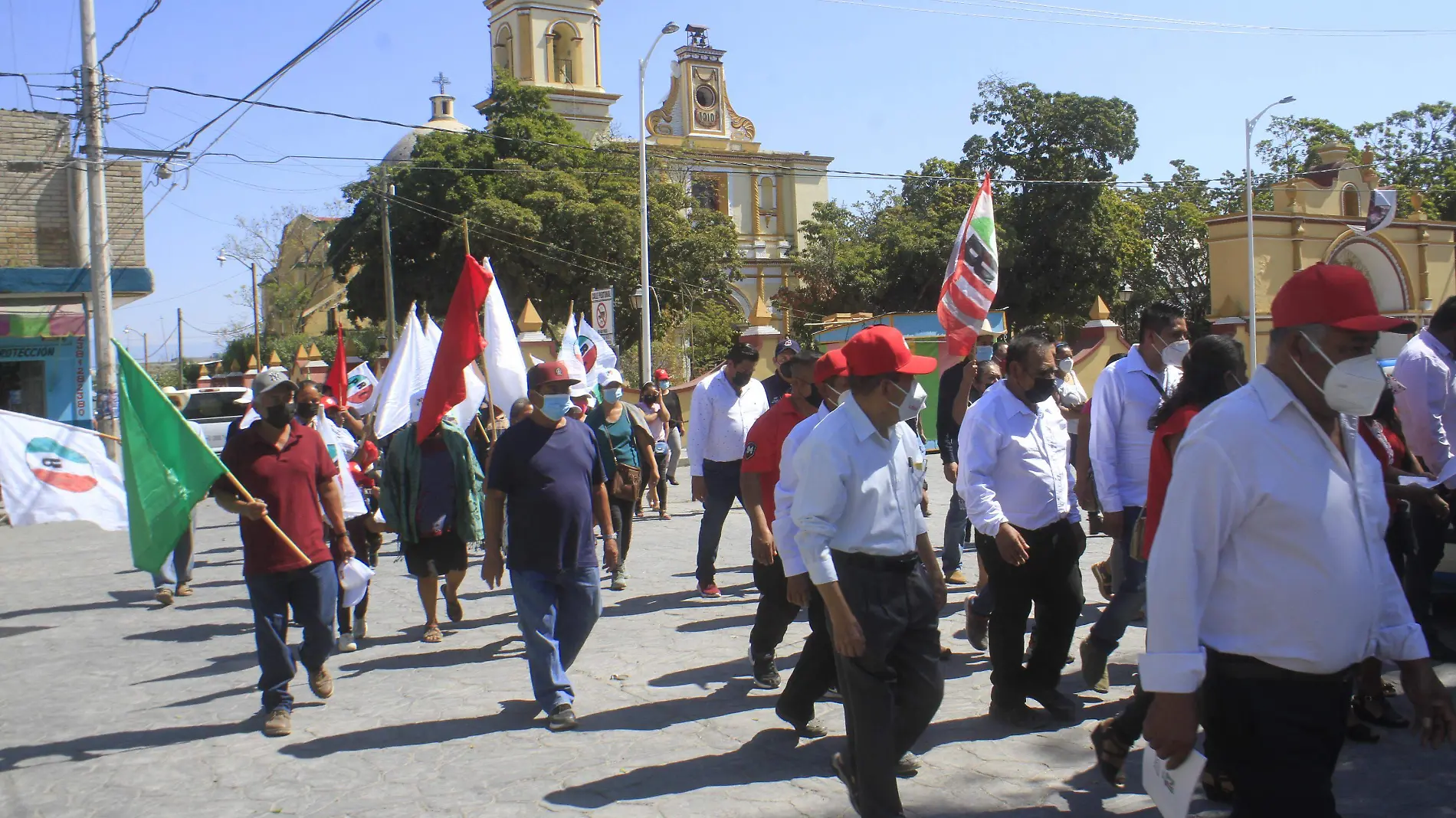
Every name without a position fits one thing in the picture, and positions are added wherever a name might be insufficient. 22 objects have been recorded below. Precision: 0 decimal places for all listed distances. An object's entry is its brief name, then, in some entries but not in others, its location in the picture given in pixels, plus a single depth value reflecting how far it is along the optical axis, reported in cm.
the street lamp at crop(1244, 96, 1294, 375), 3120
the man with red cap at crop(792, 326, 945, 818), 440
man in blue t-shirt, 618
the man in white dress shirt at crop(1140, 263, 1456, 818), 280
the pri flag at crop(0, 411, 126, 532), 691
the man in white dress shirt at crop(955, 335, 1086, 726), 577
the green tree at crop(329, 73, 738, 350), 3853
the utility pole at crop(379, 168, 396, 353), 3638
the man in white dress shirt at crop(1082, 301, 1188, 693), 603
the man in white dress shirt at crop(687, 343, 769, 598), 930
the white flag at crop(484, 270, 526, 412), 863
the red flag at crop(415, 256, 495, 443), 789
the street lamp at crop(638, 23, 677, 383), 2750
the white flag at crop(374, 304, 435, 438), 937
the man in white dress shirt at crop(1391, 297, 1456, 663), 639
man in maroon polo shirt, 630
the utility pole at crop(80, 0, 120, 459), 2036
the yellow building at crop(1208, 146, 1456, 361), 3356
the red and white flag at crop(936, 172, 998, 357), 865
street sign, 2212
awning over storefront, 2227
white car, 2478
